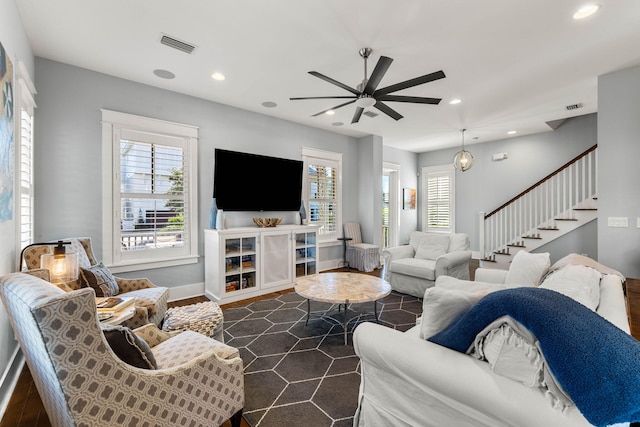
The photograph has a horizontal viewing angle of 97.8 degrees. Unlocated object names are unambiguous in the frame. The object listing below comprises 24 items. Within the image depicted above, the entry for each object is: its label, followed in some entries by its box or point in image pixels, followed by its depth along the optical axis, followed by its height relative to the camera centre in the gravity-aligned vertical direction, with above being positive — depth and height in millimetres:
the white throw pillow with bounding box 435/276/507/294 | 2441 -679
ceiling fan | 2350 +1127
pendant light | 5457 +999
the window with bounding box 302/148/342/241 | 5434 +422
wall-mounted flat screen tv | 4141 +453
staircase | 4949 -67
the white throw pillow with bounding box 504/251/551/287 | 2291 -504
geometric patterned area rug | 1798 -1282
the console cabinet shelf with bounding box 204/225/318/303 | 3795 -745
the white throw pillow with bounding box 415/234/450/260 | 4227 -562
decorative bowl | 4457 -191
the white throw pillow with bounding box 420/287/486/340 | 1338 -475
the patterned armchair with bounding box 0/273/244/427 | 960 -702
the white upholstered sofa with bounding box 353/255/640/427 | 988 -700
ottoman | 2123 -862
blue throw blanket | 862 -472
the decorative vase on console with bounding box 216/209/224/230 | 3934 -155
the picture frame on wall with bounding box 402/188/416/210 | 7758 +342
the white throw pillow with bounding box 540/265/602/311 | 1455 -426
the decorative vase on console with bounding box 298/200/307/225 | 5047 -71
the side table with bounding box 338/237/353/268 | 6004 -994
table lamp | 1972 -395
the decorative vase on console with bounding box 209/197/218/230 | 4055 -73
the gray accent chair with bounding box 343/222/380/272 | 5620 -843
